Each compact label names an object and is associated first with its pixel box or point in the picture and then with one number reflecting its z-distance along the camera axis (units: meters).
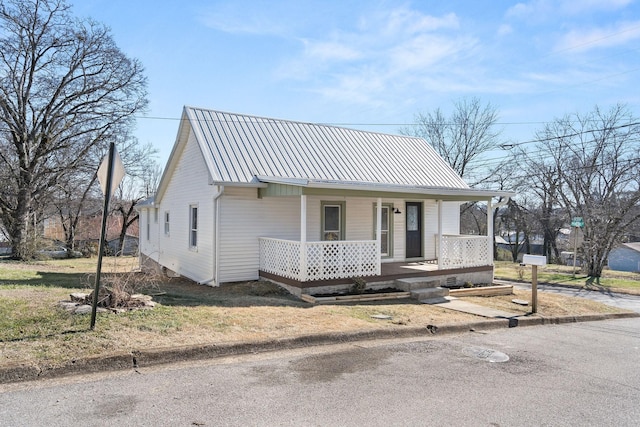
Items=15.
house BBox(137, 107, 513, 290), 11.30
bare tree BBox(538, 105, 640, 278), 22.92
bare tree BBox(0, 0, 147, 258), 21.84
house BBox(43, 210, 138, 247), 37.85
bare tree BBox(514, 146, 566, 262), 30.75
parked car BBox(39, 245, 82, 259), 29.29
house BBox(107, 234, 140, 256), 41.76
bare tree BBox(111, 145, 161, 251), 34.75
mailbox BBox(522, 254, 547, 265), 9.77
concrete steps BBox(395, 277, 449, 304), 11.21
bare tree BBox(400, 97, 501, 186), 35.50
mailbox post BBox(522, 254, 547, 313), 9.82
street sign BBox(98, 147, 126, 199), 6.01
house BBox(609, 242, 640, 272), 46.61
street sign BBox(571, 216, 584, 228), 21.62
